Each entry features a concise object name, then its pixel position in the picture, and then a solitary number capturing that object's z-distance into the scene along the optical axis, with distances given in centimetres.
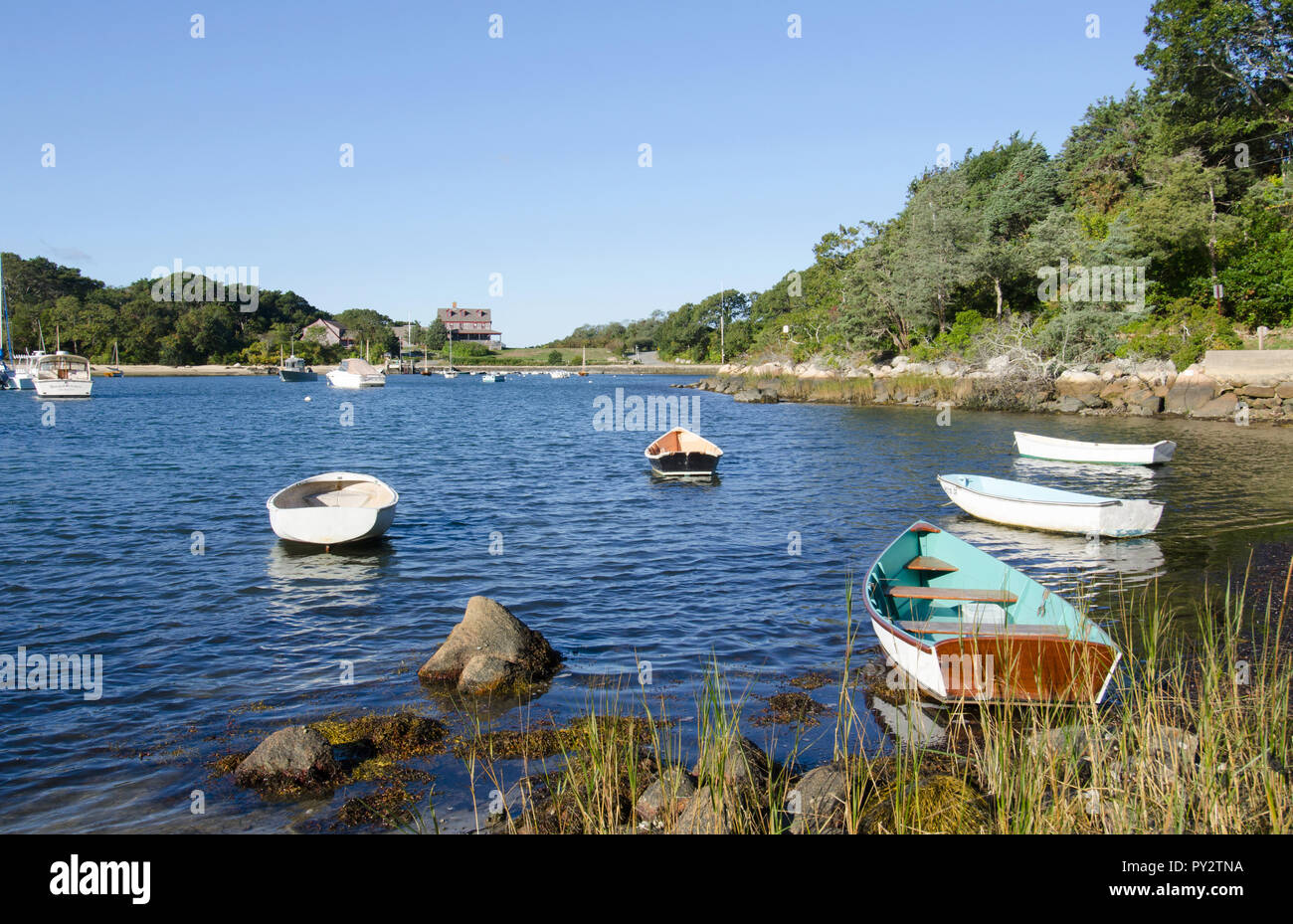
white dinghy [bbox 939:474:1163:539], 1673
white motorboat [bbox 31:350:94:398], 7244
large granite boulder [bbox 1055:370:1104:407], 4550
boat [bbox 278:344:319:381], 11462
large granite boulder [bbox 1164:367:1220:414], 4062
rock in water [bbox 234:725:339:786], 734
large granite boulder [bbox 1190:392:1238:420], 3919
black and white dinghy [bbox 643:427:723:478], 2672
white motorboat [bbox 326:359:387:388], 10231
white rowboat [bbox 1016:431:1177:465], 2600
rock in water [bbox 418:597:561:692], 963
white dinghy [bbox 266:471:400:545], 1616
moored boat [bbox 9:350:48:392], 9019
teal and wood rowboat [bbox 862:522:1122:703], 779
